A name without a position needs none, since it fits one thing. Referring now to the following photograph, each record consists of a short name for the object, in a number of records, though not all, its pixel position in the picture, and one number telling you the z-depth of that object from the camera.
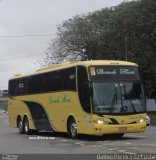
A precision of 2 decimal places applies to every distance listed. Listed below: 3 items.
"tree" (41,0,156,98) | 59.03
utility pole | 58.80
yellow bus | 22.70
